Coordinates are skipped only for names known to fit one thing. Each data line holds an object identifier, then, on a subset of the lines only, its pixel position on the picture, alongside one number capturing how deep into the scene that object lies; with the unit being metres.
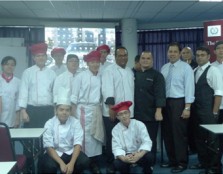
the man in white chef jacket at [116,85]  3.80
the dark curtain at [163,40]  8.68
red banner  5.57
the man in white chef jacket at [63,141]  3.19
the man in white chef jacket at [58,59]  4.66
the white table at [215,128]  3.10
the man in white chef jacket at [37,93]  3.76
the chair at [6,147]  2.62
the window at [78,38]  7.91
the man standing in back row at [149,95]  3.78
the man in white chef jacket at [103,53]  4.76
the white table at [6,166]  2.02
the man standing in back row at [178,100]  3.76
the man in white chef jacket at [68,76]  3.82
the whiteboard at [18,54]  7.34
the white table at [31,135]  2.92
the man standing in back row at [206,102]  3.65
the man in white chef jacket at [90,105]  3.86
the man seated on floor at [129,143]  3.24
